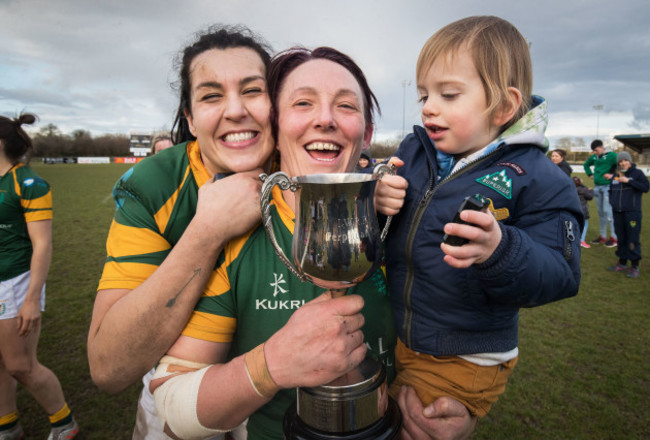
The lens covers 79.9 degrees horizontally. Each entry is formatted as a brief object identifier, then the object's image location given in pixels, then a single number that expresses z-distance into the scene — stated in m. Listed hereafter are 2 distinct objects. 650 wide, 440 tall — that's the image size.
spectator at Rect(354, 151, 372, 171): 5.60
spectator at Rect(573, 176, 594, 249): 8.45
